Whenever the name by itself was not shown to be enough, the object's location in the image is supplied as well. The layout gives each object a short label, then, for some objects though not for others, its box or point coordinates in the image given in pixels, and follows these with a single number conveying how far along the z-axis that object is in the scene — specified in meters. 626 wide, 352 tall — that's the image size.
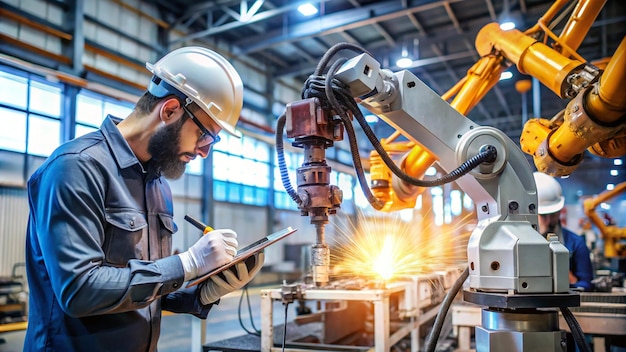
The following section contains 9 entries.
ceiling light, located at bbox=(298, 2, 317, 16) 9.02
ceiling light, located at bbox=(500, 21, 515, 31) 7.91
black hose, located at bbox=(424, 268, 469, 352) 1.72
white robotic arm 1.58
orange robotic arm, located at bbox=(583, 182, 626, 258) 8.11
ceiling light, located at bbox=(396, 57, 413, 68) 9.94
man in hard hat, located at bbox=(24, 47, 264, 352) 1.43
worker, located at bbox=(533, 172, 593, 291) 3.98
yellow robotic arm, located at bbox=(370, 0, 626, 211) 1.86
